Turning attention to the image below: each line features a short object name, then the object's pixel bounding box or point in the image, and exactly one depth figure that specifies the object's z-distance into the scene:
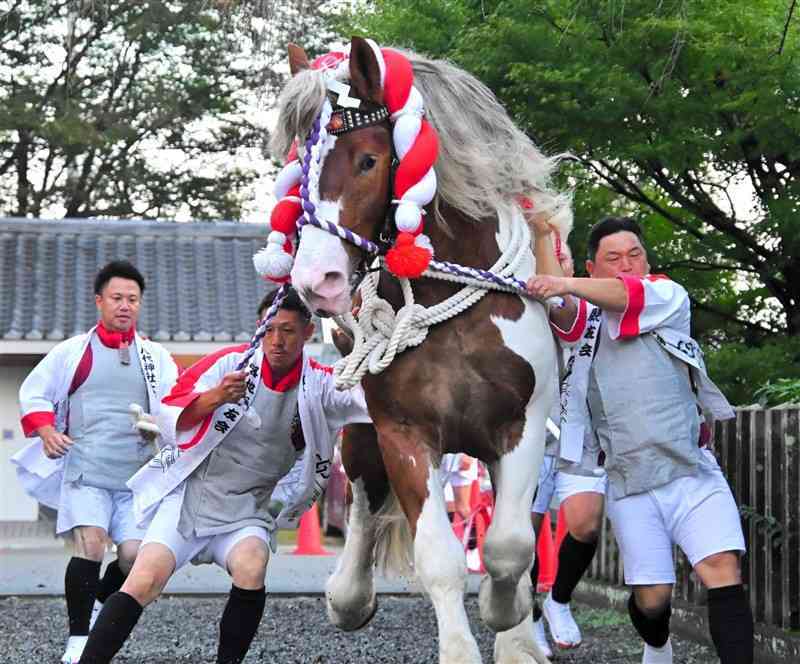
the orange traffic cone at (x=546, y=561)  9.50
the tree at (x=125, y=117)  23.98
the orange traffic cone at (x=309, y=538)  15.43
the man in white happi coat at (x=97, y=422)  7.00
